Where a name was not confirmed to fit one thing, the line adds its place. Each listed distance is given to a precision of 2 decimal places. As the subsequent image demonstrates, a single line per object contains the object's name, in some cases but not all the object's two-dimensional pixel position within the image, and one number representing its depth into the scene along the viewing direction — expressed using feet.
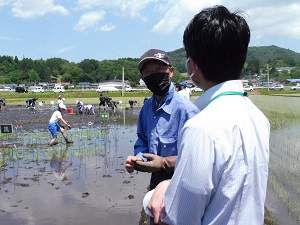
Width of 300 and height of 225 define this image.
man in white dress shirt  3.11
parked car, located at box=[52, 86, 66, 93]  174.86
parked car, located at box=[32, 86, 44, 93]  176.70
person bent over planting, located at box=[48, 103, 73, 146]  31.54
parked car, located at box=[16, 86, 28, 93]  170.40
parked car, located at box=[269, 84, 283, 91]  156.01
